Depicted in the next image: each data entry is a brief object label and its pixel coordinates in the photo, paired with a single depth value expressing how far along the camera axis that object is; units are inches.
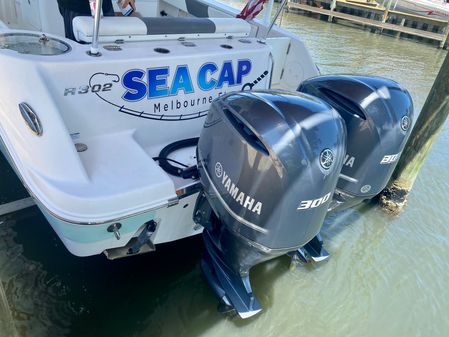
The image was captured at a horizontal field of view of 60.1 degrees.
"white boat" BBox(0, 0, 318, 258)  71.0
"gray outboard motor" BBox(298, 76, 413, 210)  83.2
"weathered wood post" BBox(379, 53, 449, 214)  125.8
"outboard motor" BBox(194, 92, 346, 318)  64.8
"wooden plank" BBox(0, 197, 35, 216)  111.2
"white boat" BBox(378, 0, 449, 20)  583.5
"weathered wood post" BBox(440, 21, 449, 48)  466.6
